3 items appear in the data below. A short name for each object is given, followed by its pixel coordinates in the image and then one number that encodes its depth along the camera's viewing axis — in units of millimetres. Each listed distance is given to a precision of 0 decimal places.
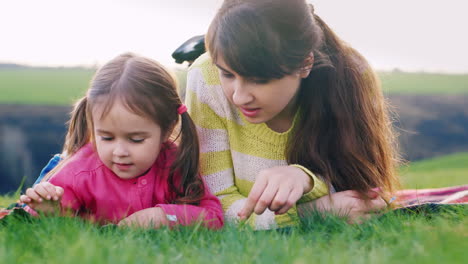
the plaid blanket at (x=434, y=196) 2881
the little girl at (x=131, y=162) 2232
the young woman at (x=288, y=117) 2098
